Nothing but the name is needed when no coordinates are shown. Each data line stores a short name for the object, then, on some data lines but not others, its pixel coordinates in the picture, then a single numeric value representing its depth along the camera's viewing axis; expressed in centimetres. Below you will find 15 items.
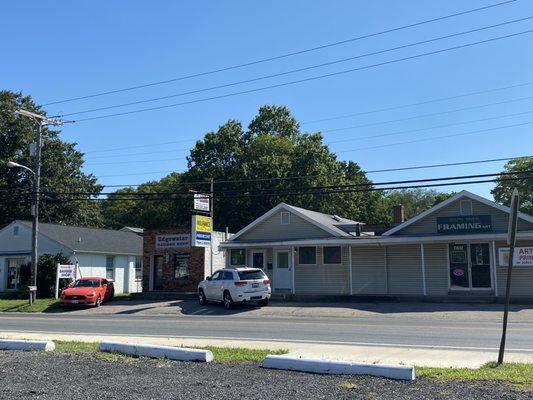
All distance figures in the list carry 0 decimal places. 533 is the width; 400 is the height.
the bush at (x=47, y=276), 3322
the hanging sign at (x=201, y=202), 3064
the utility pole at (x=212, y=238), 3201
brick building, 3294
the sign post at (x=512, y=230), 940
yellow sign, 2908
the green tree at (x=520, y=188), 6106
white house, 3712
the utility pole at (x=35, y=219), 2991
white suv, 2406
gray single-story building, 2538
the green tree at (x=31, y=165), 5091
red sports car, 2753
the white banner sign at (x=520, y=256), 2425
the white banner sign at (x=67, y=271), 3172
